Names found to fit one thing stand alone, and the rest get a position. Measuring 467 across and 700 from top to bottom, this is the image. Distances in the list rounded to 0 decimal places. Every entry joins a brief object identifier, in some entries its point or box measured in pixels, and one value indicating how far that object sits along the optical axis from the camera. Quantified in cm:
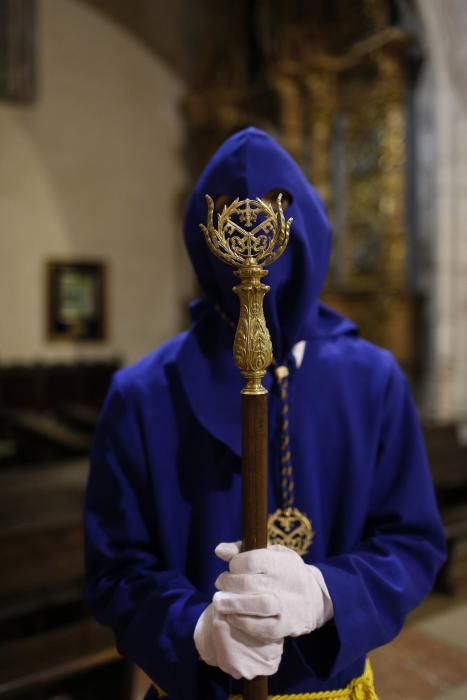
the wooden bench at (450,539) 406
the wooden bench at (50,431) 509
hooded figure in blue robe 122
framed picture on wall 892
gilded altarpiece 650
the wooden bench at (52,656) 235
